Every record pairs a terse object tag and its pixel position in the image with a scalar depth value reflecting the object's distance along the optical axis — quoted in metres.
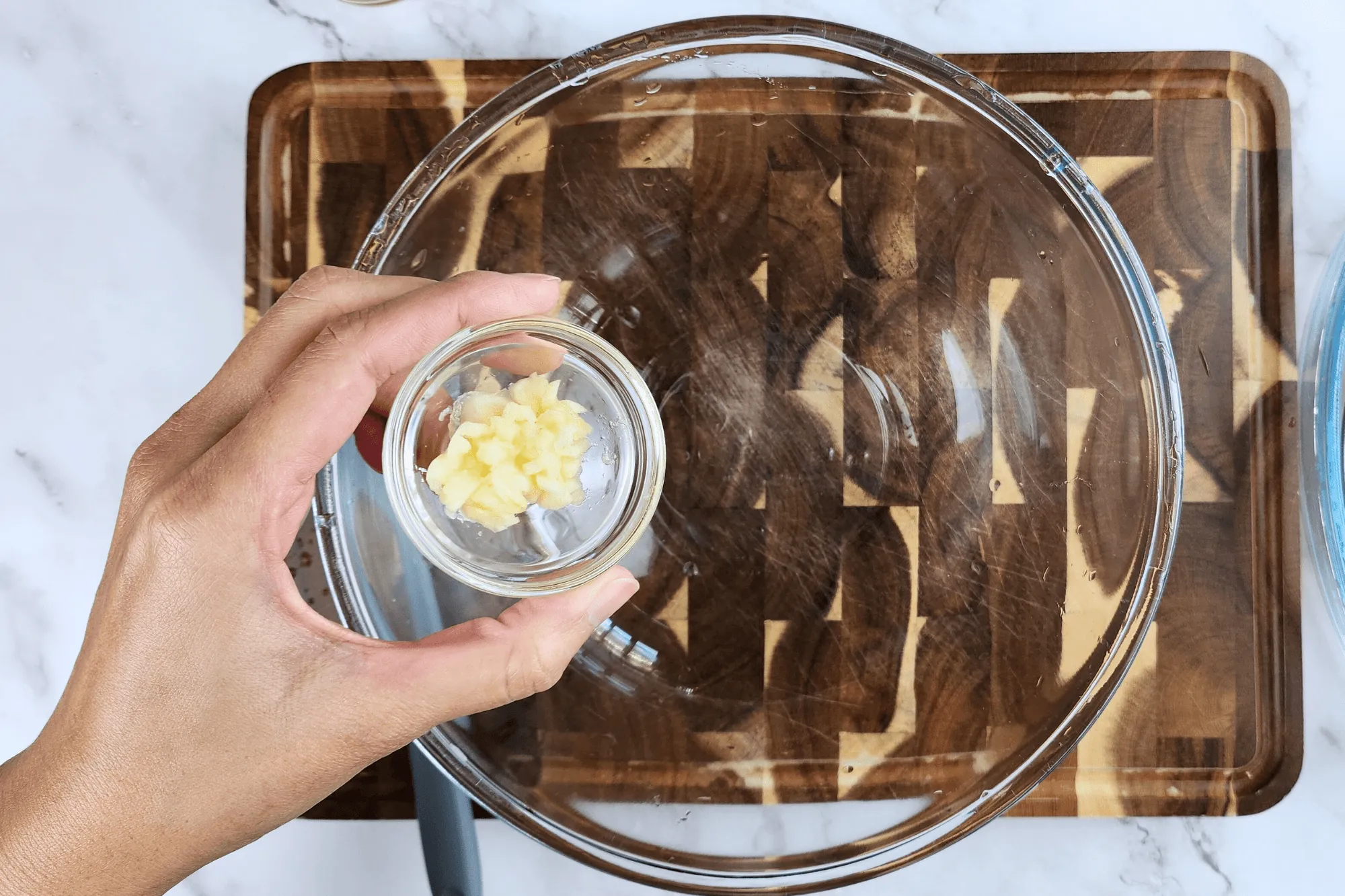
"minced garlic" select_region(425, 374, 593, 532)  0.48
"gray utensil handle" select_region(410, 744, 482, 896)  0.66
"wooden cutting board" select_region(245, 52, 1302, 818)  0.67
